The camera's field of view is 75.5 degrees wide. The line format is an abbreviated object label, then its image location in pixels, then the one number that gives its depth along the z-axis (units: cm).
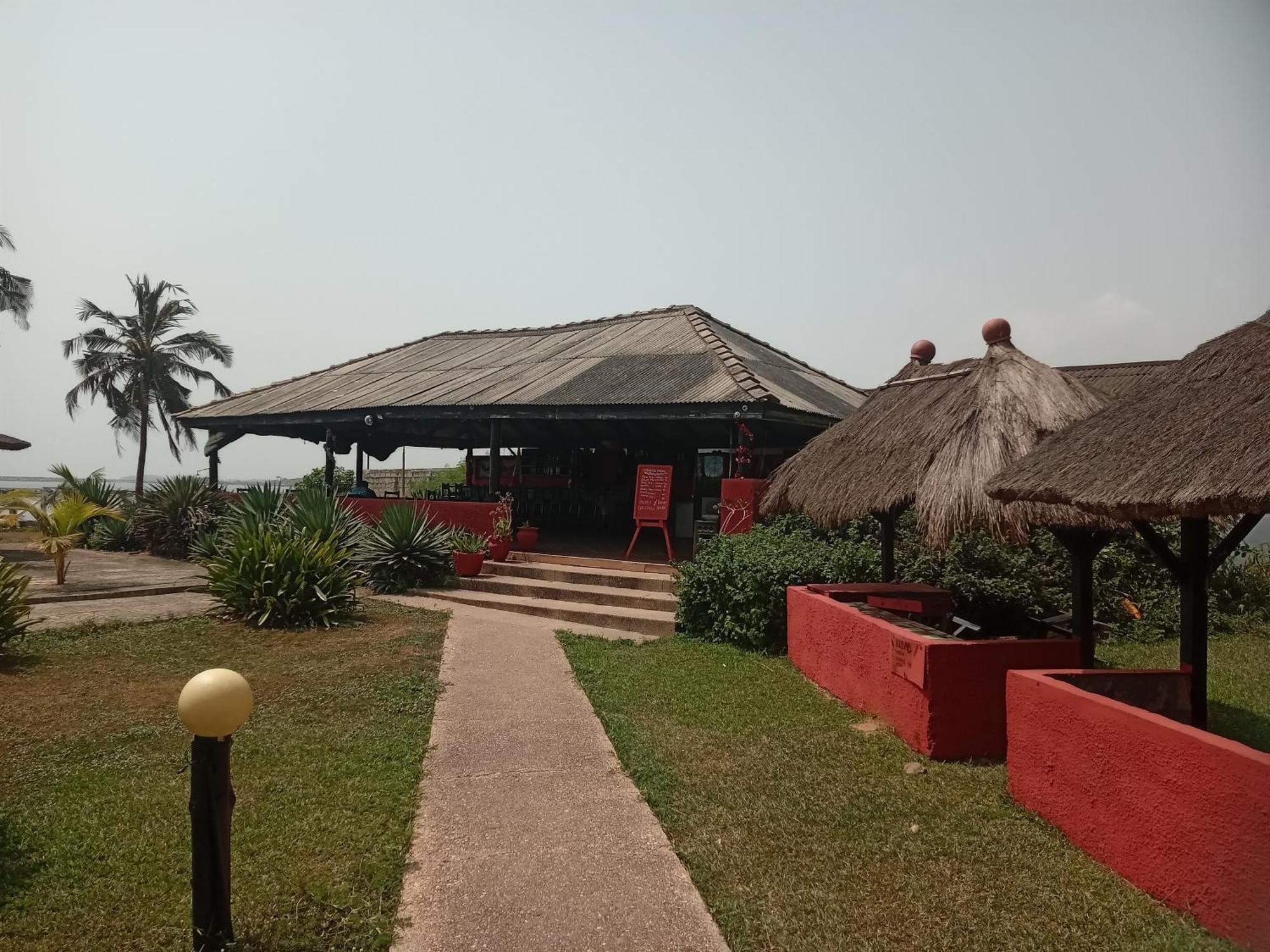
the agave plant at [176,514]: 1742
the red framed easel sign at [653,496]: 1238
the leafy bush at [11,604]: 750
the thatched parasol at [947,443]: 570
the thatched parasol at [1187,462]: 349
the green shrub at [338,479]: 2586
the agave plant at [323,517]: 1145
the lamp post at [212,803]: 294
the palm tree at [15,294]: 2355
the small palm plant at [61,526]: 1149
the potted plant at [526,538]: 1376
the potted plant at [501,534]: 1320
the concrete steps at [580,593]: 1031
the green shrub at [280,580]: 958
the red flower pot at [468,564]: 1259
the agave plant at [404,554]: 1231
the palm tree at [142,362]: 3288
